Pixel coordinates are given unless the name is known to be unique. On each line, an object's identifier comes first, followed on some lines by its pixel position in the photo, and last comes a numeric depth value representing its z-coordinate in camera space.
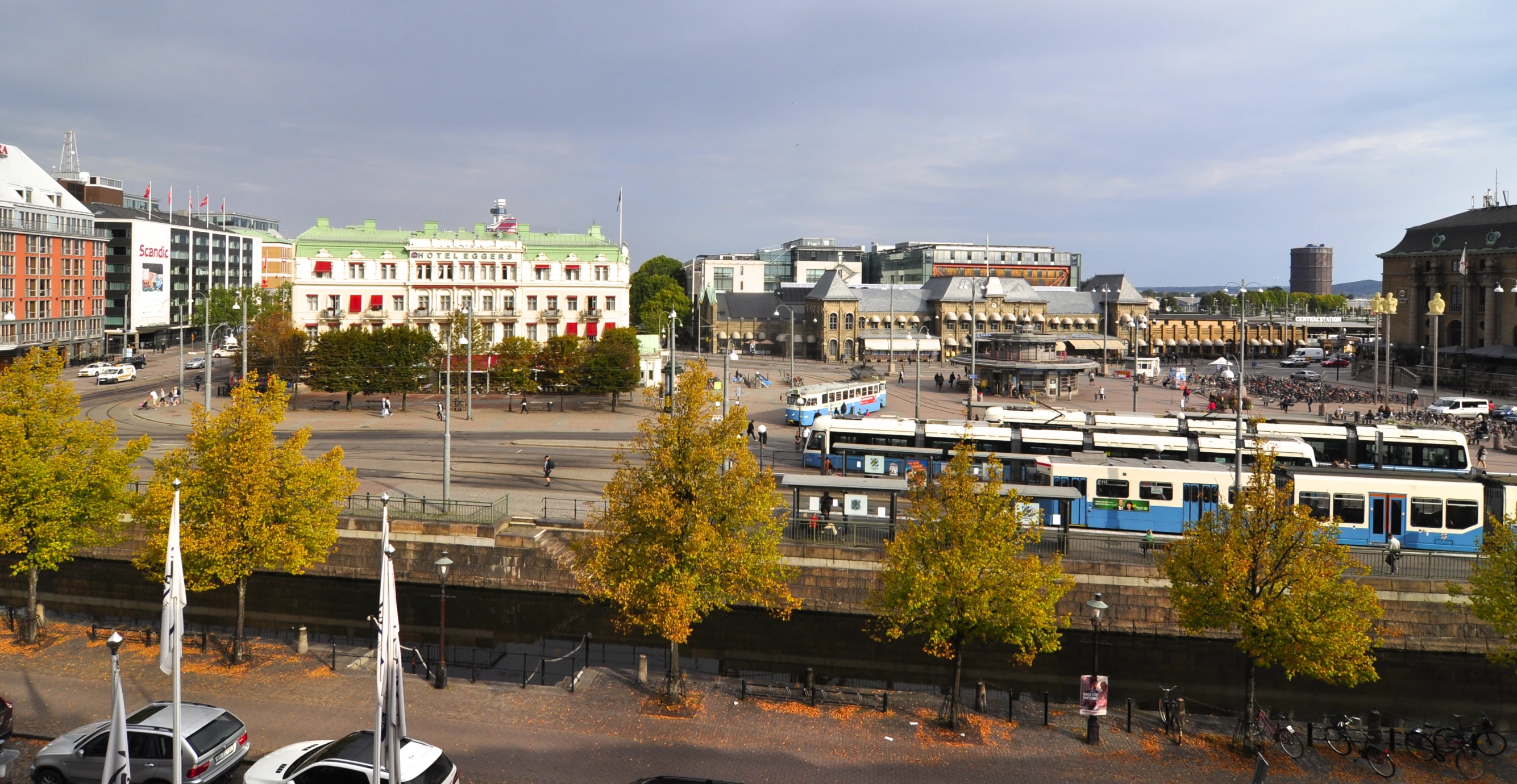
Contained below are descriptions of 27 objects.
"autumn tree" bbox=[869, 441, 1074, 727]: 22.56
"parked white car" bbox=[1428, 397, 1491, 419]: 72.19
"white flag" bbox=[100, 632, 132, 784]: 13.88
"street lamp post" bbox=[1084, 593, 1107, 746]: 21.53
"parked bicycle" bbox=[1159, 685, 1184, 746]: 22.20
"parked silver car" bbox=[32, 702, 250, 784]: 18.19
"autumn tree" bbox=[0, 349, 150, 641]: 26.42
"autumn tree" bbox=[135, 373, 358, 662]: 25.36
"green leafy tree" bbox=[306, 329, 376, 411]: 68.88
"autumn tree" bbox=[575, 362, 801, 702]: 23.14
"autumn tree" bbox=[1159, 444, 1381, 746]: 21.11
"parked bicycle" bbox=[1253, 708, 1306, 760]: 21.36
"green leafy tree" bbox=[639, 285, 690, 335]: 145.12
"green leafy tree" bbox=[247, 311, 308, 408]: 71.12
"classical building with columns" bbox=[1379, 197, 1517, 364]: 105.81
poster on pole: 21.41
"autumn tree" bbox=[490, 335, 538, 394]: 70.81
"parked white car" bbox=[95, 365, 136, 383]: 84.25
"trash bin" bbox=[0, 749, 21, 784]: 18.09
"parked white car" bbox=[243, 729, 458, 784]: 17.33
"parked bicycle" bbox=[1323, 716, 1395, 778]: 20.81
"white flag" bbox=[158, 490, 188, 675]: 15.30
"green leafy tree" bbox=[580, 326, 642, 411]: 70.94
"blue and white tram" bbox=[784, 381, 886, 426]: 65.88
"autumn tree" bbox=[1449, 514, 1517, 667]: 22.52
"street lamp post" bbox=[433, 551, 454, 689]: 23.92
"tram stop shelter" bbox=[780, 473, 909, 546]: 33.62
